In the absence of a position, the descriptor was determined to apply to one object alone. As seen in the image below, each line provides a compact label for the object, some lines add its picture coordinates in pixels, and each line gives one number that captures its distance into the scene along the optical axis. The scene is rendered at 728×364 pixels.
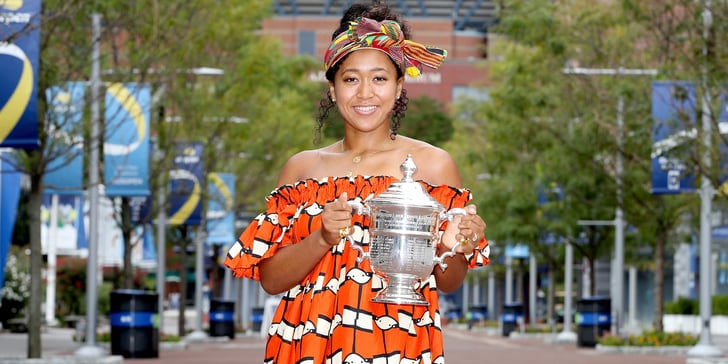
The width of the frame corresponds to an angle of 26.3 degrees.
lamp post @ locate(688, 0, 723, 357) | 28.44
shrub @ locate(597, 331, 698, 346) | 35.47
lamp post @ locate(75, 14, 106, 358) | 27.23
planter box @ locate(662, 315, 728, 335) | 58.69
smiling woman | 4.75
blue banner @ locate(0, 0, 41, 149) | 17.36
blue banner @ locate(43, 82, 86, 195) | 25.14
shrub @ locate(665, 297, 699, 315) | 61.28
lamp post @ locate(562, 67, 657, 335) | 35.34
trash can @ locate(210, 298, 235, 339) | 44.06
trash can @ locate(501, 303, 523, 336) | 59.16
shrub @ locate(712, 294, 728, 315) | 58.78
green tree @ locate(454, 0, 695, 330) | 36.91
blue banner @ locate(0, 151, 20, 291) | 30.00
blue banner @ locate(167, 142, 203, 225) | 36.97
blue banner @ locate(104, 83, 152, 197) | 27.86
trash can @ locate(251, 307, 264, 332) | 53.12
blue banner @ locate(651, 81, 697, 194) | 28.31
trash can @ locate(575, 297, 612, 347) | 39.31
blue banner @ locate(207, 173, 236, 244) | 42.03
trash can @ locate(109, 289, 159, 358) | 28.94
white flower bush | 50.31
